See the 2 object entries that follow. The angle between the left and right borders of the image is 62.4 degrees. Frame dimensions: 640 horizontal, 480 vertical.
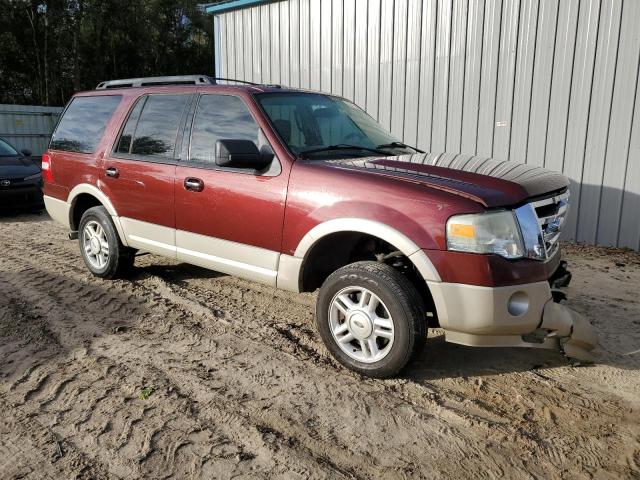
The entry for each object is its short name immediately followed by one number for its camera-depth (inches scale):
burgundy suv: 118.7
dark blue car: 361.0
